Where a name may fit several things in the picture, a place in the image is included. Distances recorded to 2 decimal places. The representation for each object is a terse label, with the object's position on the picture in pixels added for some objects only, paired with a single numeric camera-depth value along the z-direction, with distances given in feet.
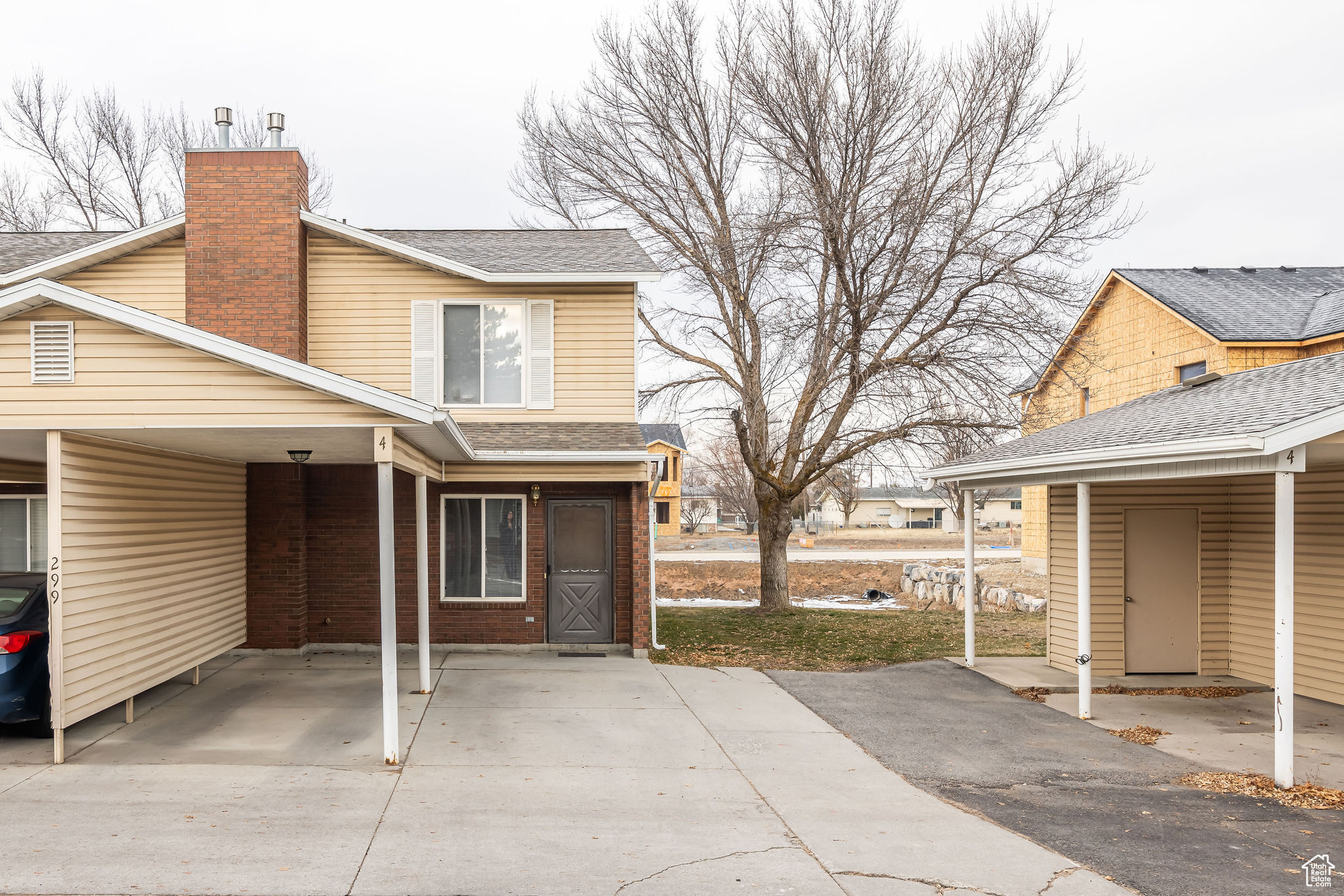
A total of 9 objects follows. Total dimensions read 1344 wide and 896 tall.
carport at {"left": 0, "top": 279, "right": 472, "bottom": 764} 22.58
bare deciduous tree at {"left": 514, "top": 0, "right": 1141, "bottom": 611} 52.85
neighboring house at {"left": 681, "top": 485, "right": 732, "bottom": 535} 198.59
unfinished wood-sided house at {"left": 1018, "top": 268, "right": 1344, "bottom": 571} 60.13
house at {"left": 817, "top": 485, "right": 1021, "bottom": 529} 254.06
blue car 23.73
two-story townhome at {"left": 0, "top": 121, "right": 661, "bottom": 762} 36.50
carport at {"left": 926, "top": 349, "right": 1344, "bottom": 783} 29.66
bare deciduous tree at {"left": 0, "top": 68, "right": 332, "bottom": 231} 78.48
